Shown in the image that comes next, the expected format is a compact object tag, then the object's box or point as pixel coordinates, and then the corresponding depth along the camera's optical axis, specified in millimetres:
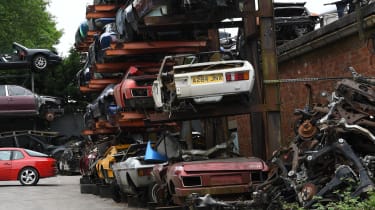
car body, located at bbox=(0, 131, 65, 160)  37031
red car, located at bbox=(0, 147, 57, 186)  24562
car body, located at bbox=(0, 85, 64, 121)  35188
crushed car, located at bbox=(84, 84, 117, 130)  19172
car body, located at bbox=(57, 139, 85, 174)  32969
